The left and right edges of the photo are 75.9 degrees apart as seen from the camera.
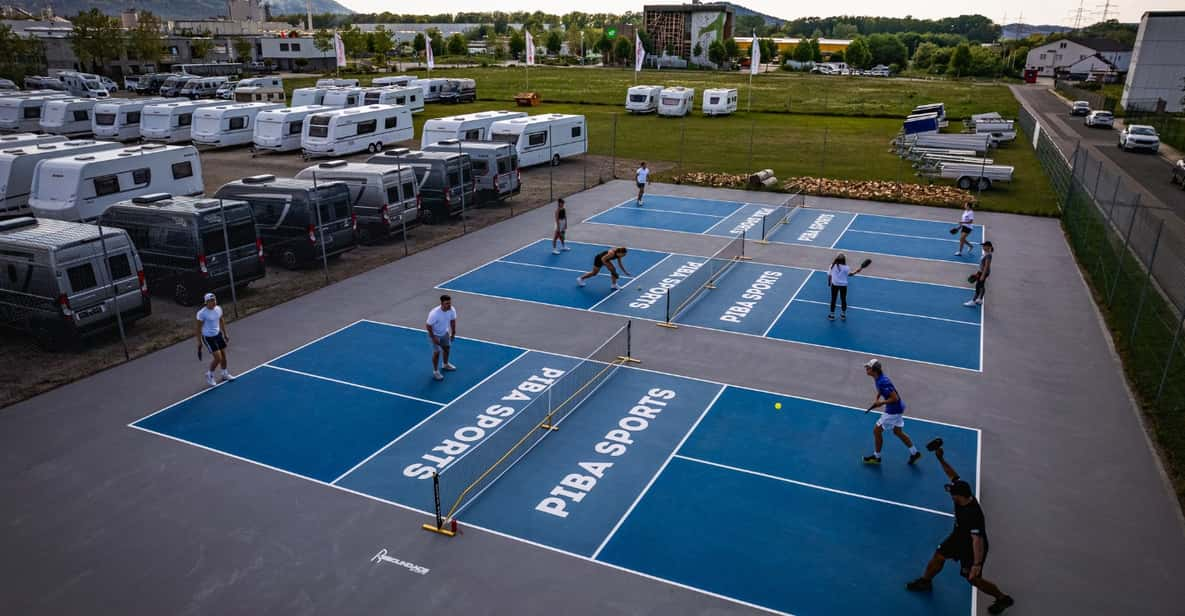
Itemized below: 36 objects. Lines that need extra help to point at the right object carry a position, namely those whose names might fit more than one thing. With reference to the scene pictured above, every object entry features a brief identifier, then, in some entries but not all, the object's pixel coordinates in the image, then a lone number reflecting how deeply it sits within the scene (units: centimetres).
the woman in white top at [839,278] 1875
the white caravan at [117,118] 4506
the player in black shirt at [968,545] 878
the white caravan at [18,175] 2619
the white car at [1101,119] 6272
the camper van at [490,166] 3067
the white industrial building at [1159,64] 7269
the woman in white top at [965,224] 2402
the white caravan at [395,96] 5469
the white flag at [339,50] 6205
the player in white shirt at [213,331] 1431
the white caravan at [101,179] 2536
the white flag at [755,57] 6346
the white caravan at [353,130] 4034
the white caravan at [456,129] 3853
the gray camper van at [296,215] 2184
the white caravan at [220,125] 4409
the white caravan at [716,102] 6456
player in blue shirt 1207
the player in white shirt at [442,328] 1496
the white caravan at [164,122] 4444
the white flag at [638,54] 6208
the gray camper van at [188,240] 1859
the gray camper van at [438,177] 2798
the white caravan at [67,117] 4562
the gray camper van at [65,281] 1577
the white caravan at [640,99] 6512
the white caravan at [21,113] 4547
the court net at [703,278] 1962
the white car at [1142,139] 4919
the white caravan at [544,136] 3788
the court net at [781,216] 2731
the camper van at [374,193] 2456
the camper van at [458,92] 7025
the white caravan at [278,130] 4231
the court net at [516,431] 1106
